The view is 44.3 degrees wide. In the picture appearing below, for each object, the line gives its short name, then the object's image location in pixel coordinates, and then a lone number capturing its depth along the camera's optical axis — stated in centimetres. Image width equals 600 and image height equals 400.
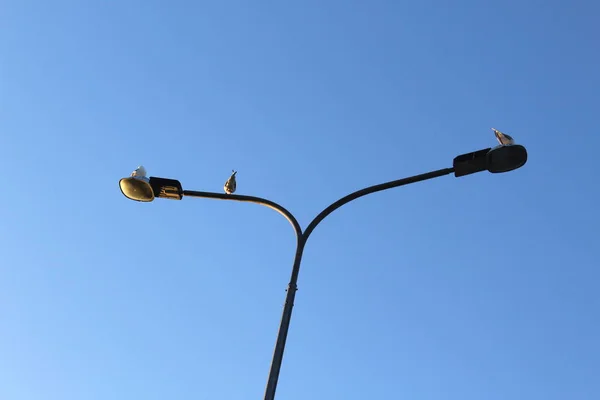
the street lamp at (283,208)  834
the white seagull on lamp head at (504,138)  929
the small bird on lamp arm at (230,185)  1016
